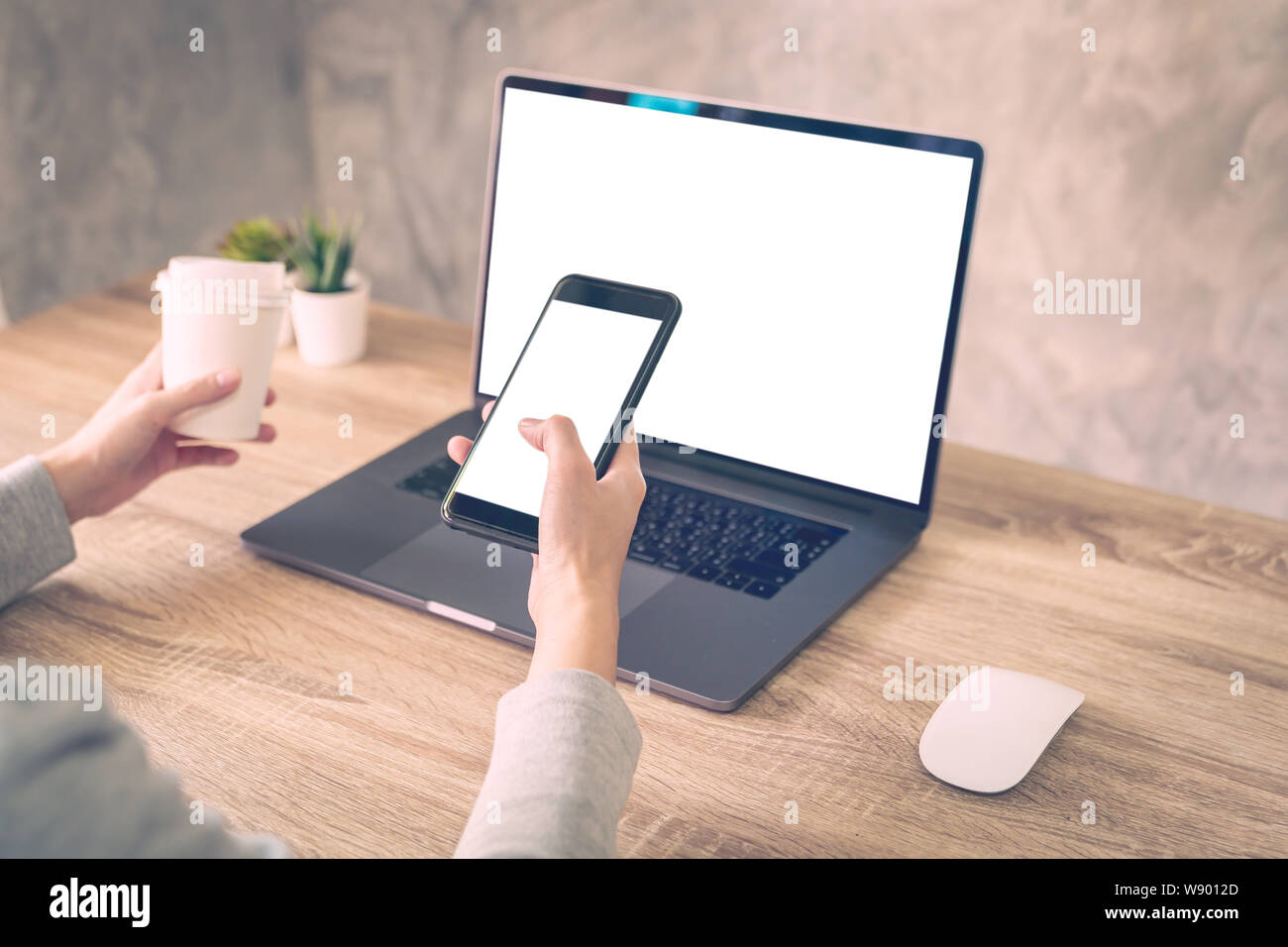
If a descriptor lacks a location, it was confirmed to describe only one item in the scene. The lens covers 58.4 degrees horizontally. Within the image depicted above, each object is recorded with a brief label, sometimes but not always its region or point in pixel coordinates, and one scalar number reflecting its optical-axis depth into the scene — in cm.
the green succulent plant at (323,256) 132
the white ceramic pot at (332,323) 130
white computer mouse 73
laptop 90
